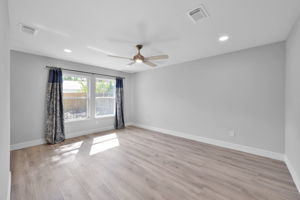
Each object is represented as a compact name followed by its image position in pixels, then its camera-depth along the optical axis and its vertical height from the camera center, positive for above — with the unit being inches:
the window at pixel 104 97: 189.6 +4.6
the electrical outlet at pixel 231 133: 125.9 -35.3
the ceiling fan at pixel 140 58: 102.0 +35.5
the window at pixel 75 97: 161.0 +4.4
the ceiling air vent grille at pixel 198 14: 65.9 +48.5
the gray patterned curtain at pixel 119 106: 205.8 -10.6
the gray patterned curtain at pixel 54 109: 140.5 -10.1
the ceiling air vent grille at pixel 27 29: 82.4 +49.8
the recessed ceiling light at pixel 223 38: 95.6 +49.1
